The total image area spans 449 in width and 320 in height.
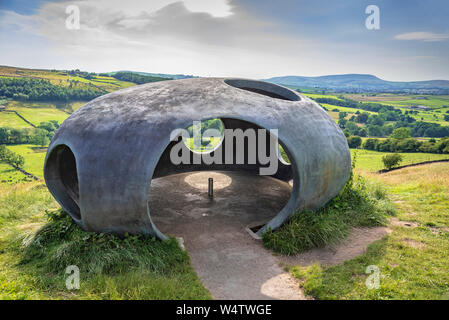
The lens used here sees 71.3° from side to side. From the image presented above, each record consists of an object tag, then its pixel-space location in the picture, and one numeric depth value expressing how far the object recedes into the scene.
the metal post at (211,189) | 11.20
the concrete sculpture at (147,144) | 6.82
